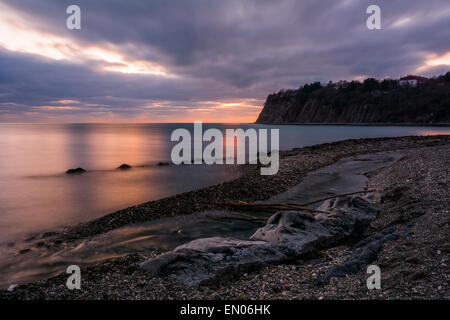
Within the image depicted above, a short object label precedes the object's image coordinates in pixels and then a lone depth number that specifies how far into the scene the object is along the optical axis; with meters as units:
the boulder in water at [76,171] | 21.65
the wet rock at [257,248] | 5.14
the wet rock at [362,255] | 4.68
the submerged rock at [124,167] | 24.58
